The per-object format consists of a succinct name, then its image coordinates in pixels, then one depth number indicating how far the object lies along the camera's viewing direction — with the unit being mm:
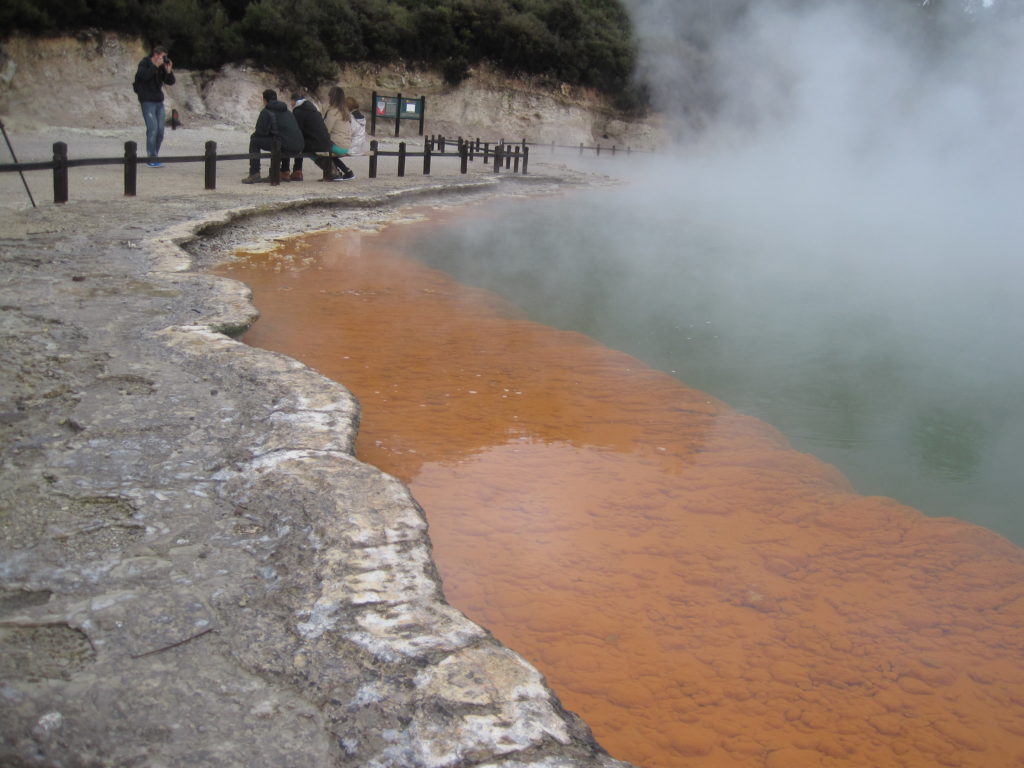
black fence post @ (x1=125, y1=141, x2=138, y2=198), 8477
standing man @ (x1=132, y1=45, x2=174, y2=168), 10383
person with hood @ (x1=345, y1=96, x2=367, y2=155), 14844
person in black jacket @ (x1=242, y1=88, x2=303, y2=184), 10945
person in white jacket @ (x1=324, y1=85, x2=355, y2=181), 12258
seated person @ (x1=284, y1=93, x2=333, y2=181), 11484
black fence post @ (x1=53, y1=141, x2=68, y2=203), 7602
